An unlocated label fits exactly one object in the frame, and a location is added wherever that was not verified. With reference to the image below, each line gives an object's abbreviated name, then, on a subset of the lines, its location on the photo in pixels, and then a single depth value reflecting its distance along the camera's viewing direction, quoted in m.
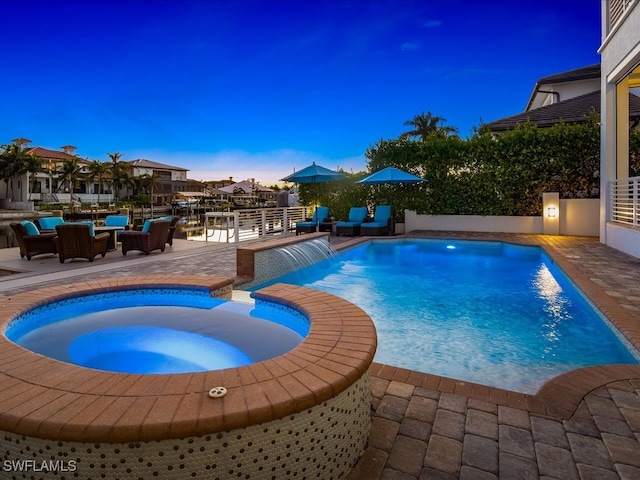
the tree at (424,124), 31.42
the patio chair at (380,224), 13.70
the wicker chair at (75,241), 8.38
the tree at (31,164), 38.84
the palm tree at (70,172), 44.56
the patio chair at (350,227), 13.80
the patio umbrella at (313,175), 14.03
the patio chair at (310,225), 14.00
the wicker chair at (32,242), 8.70
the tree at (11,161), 38.16
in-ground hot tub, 1.60
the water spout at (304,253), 7.94
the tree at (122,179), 51.53
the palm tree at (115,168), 51.44
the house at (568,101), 15.64
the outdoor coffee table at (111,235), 10.06
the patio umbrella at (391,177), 13.91
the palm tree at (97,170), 47.91
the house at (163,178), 59.17
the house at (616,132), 9.44
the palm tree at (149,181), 55.09
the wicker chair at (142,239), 9.59
